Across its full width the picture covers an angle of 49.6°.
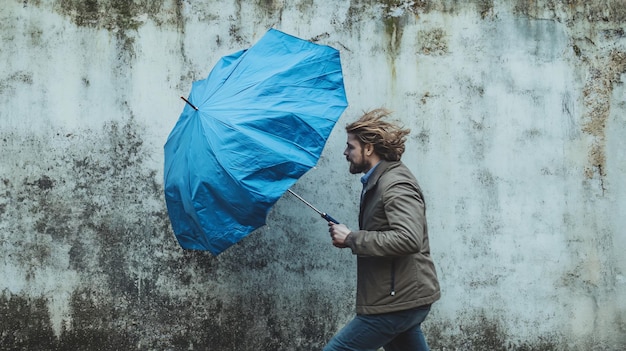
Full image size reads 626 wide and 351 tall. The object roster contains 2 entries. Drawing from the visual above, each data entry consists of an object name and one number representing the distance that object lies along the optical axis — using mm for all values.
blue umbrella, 3416
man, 3297
